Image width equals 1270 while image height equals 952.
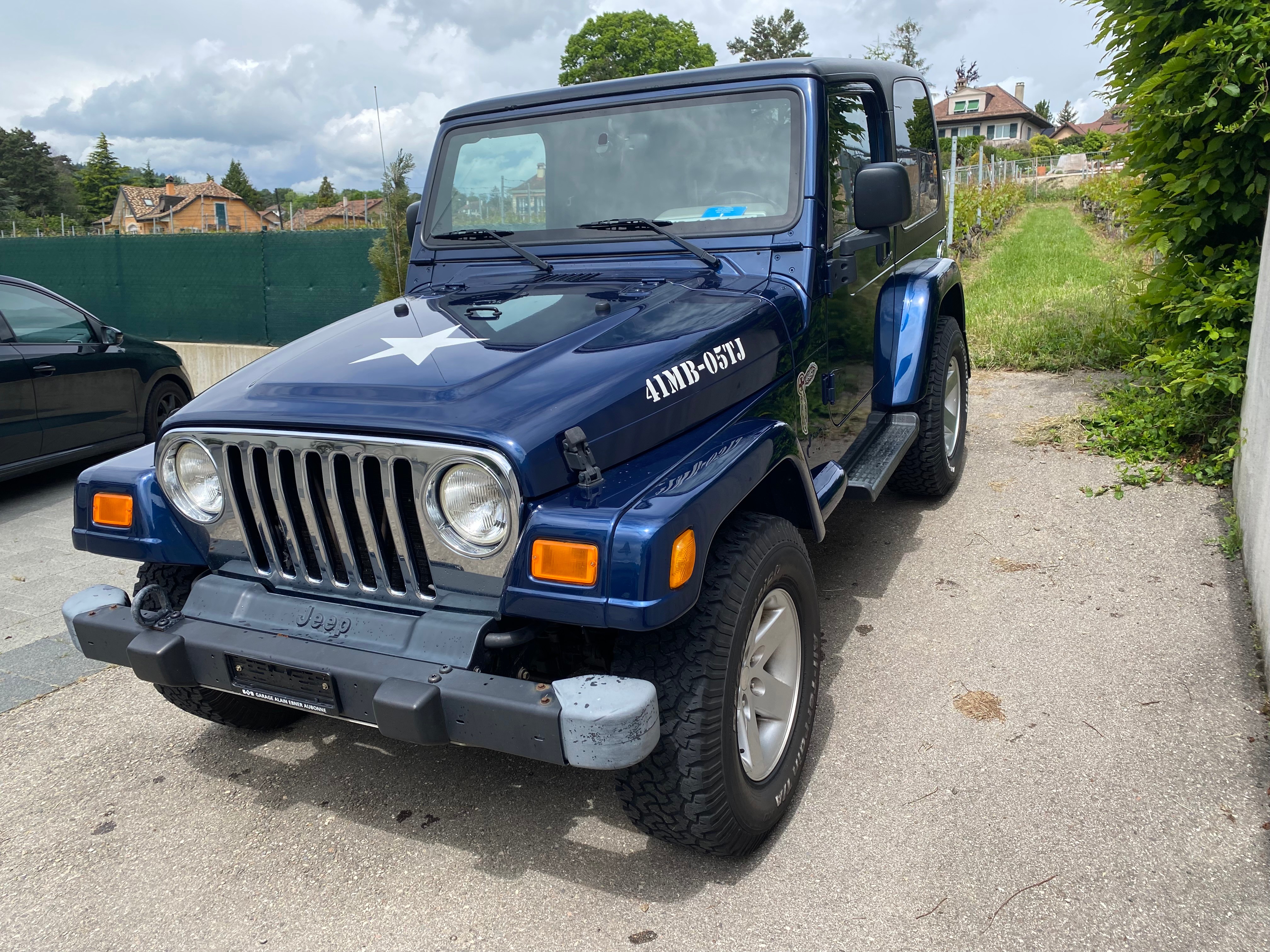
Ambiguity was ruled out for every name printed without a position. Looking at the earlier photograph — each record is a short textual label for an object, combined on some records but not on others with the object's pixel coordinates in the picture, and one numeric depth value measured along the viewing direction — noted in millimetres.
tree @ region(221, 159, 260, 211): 90375
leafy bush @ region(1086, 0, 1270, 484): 4836
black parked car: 6027
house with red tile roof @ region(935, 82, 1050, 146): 77188
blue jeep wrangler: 2037
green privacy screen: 9633
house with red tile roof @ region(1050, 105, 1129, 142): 76812
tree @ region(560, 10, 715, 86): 55219
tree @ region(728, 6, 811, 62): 65750
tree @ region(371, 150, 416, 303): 7207
